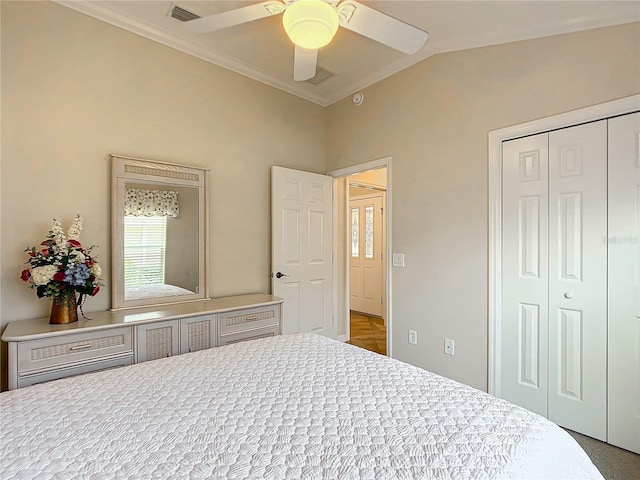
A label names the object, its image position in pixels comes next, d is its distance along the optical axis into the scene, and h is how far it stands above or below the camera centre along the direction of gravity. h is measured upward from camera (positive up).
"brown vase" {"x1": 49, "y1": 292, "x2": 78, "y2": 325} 2.03 -0.43
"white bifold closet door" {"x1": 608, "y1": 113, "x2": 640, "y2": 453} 1.93 -0.24
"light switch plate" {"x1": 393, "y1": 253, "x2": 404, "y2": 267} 3.07 -0.18
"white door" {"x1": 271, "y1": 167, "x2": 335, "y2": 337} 3.34 -0.09
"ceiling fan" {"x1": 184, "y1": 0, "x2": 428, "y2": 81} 1.59 +1.13
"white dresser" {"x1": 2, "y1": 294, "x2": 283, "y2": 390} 1.84 -0.62
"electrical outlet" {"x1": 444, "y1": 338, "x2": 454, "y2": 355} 2.73 -0.87
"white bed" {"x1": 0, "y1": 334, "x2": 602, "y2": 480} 0.80 -0.54
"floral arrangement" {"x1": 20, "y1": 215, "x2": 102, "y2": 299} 1.96 -0.18
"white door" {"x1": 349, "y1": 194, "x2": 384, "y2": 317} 5.59 -0.26
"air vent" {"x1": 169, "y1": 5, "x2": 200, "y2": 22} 2.34 +1.62
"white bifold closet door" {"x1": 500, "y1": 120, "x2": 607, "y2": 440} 2.07 -0.24
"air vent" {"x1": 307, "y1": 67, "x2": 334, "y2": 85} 3.22 +1.62
